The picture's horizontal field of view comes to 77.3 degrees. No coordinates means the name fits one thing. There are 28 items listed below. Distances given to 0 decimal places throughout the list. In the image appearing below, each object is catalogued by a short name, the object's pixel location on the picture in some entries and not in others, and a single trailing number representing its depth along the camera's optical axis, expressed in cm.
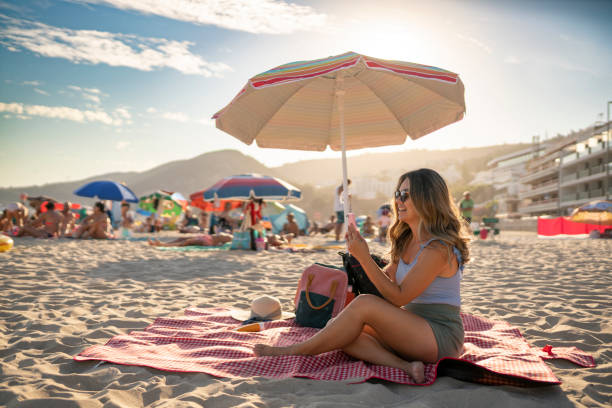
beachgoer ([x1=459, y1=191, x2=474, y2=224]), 1202
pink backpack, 286
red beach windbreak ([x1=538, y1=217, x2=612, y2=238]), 1602
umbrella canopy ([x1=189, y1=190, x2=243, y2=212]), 1625
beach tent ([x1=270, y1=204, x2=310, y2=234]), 1709
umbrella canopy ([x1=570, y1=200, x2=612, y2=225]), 1446
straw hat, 318
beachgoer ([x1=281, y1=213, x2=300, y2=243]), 1465
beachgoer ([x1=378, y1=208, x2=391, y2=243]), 1317
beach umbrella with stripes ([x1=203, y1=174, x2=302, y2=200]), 965
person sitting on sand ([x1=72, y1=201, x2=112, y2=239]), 1130
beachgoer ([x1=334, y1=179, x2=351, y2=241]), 1008
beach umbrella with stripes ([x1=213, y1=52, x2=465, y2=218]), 360
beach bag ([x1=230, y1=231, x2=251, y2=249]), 911
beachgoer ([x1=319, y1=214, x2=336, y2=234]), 1734
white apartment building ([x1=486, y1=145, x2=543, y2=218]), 6045
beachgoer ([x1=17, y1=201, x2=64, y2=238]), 1105
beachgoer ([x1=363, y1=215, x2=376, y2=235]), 1578
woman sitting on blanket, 203
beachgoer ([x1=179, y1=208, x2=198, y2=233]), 1829
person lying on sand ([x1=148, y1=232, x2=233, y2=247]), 989
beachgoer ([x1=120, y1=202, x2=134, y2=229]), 1325
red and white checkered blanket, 199
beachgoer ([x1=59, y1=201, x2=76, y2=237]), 1166
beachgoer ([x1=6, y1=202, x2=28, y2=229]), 1232
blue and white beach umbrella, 1216
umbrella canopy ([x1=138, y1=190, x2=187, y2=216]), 1806
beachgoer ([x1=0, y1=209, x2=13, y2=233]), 1223
